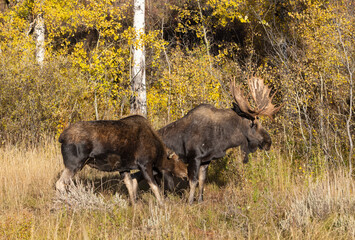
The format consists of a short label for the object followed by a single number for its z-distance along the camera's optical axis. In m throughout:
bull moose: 16.33
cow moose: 13.83
